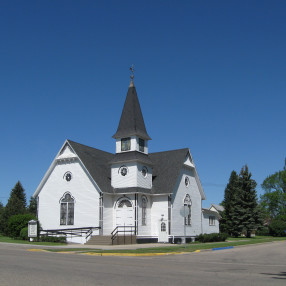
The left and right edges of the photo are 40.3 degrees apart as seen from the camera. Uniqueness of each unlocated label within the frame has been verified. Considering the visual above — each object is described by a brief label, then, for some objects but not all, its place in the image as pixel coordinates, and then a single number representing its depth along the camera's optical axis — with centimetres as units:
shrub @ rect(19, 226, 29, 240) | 3272
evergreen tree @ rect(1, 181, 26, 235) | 4203
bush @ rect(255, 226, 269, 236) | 5515
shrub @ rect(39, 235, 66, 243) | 3145
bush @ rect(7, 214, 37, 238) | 3477
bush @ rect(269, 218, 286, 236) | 5241
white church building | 3397
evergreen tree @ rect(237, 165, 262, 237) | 4924
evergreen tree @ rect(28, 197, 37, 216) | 6478
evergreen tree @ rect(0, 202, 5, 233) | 4254
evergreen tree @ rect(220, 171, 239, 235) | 5044
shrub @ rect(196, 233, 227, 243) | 3288
